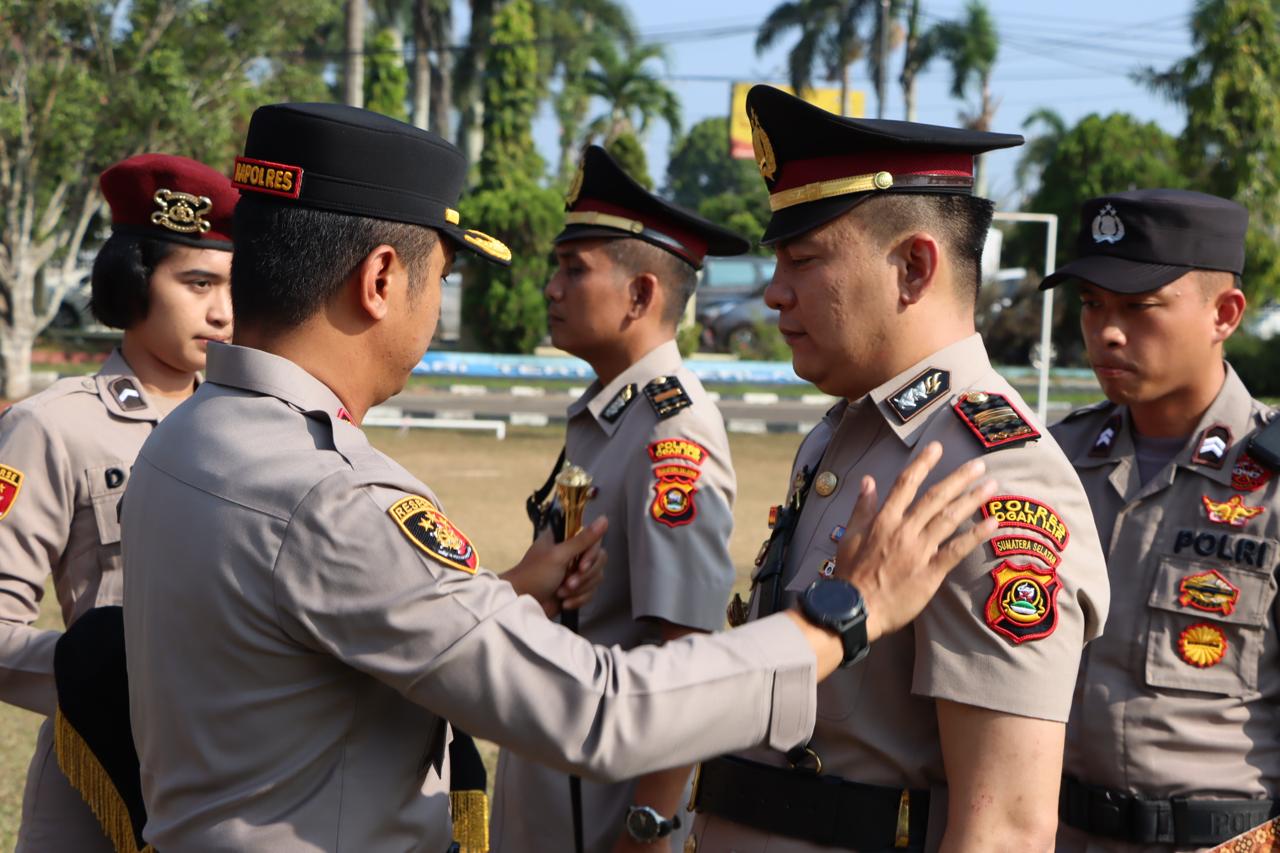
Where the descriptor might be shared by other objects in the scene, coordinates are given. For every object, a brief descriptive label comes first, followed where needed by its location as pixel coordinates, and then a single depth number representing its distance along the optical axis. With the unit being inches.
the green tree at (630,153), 1058.1
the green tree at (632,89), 1593.3
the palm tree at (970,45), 1419.8
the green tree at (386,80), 1446.9
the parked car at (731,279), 1354.6
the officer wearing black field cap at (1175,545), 118.6
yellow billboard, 1552.7
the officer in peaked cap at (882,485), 80.2
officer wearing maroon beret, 117.7
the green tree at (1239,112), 853.8
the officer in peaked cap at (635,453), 129.5
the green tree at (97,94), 716.0
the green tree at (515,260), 1122.7
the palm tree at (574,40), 1657.2
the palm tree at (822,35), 1402.6
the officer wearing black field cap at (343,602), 72.1
